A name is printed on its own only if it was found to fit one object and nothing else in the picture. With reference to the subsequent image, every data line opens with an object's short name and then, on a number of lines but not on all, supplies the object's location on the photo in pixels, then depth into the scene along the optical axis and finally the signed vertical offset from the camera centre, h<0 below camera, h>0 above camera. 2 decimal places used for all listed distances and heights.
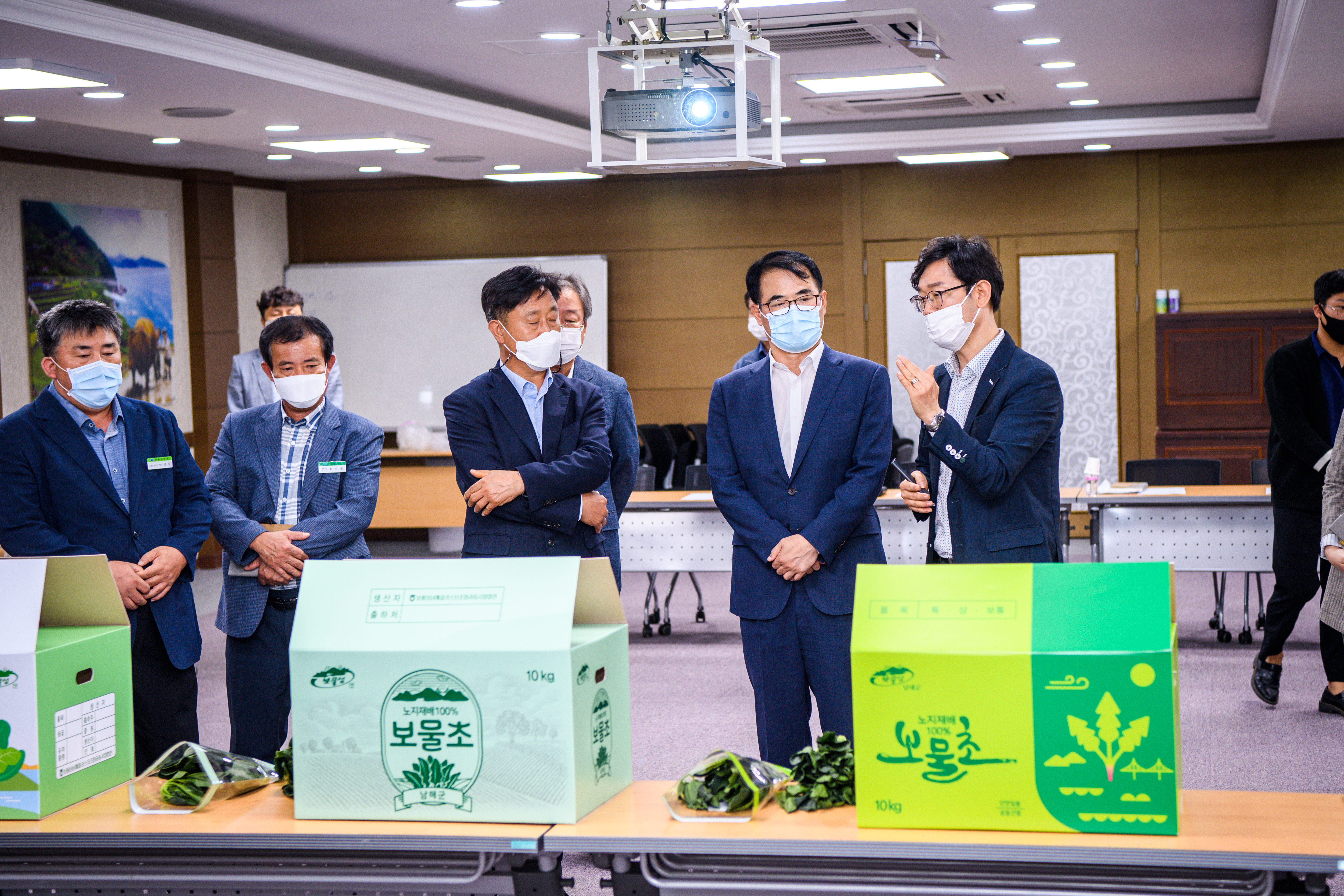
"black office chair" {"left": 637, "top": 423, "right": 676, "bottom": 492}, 9.19 -0.45
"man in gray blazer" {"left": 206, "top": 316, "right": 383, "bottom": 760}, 3.31 -0.30
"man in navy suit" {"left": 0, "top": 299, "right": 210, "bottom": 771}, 3.10 -0.25
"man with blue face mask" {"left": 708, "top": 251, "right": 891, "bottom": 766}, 2.95 -0.27
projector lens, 3.99 +0.93
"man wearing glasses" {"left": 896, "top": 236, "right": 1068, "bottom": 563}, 2.80 -0.11
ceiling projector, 3.98 +0.92
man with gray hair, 3.96 -0.11
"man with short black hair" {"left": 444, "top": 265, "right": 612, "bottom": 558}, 3.30 -0.13
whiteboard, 10.53 +0.60
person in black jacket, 4.62 -0.26
